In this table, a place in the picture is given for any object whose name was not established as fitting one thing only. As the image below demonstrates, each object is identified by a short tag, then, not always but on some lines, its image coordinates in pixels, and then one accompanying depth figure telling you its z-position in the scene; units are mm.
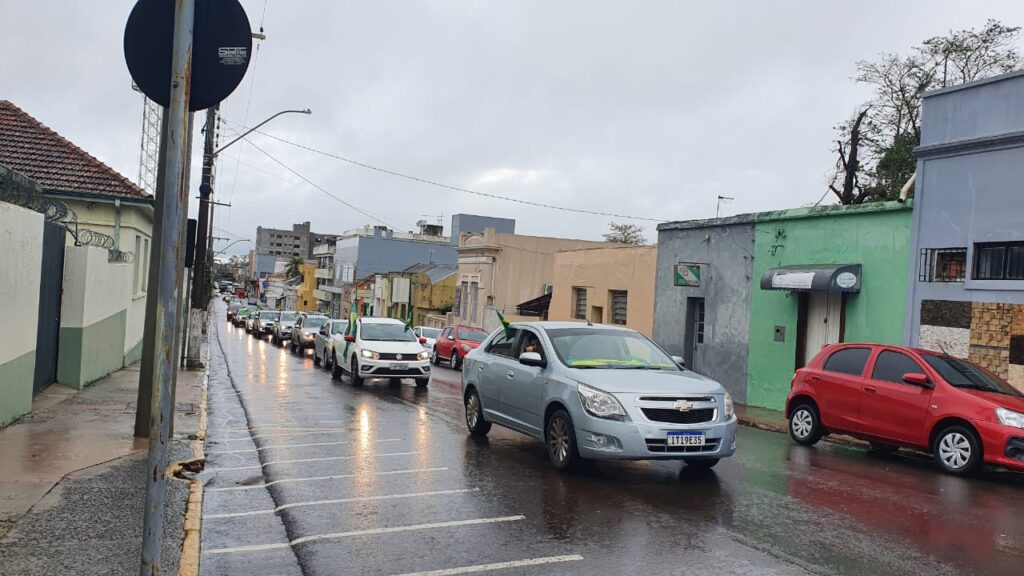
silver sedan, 8664
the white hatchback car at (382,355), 20000
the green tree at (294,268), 122050
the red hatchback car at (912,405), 10329
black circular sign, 3881
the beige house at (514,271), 44656
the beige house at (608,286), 26484
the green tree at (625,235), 66312
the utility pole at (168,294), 3615
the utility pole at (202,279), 22203
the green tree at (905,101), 32750
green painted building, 16894
